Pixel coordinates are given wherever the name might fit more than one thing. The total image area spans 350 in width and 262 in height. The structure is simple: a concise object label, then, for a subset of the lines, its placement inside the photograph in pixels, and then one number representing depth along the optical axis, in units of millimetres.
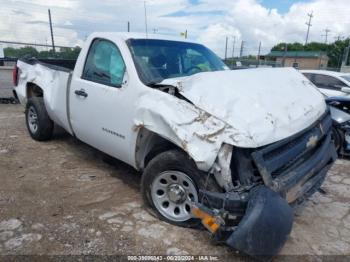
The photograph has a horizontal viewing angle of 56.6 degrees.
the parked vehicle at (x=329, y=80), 9438
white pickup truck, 2631
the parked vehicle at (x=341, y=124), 5199
